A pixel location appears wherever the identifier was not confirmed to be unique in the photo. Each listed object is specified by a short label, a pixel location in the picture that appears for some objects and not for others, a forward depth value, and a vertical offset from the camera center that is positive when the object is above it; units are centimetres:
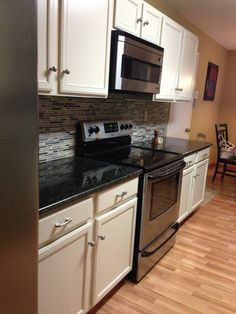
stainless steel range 200 -61
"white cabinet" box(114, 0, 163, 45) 189 +58
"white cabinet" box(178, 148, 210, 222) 288 -87
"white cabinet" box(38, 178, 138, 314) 129 -82
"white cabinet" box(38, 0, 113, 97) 140 +27
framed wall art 482 +40
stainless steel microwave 189 +25
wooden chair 458 -70
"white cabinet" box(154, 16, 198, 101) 256 +39
